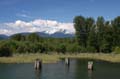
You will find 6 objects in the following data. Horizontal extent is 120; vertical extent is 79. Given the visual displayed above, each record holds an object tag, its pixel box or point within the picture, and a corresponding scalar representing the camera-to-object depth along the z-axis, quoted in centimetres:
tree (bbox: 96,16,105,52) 7043
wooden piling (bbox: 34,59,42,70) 2947
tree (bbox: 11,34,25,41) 8157
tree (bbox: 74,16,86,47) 7331
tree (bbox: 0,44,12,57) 4394
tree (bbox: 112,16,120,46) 6948
